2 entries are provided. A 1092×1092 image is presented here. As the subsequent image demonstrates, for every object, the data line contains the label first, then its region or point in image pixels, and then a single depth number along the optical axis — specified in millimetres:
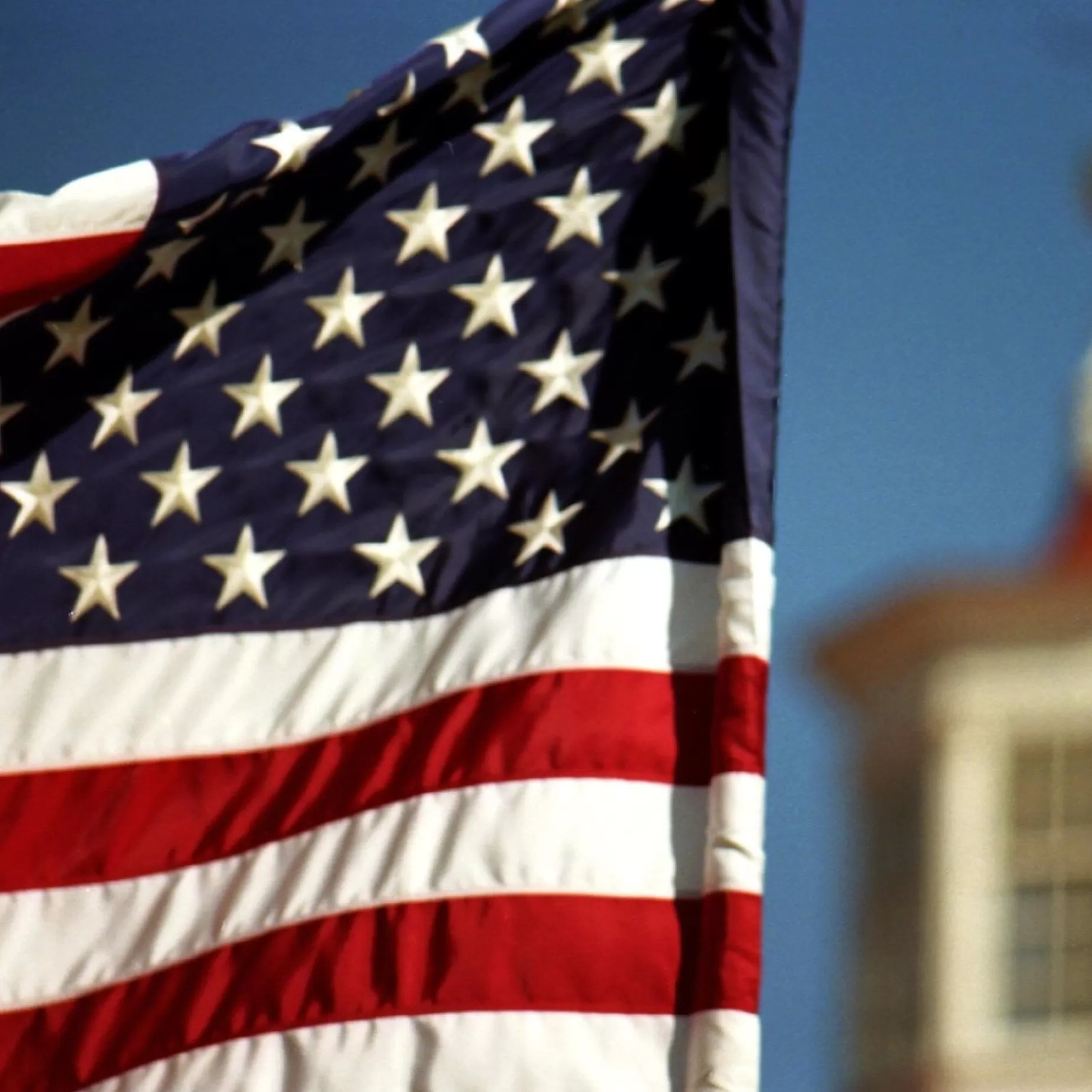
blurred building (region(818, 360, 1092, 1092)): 18797
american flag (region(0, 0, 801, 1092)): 5824
